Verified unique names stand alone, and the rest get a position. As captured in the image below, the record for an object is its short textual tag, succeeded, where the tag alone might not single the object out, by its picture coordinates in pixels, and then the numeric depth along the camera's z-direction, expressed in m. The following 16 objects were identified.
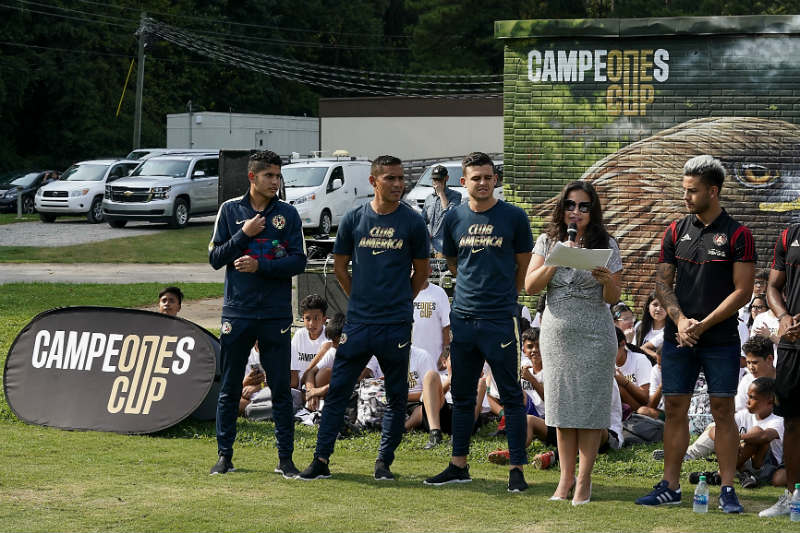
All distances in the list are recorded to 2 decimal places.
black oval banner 9.07
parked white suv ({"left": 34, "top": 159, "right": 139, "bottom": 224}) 31.06
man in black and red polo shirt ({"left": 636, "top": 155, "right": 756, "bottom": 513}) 6.49
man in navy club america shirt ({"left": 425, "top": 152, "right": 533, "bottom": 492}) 7.09
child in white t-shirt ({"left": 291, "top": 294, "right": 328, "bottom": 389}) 10.05
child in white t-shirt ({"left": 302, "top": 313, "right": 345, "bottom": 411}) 9.68
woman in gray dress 6.65
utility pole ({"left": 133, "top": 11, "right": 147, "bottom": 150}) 41.81
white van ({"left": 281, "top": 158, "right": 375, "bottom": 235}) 27.78
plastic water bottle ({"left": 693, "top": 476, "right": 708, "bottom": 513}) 6.44
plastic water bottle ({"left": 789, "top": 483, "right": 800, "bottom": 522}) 6.23
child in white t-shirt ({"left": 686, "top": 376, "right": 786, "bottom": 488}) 7.51
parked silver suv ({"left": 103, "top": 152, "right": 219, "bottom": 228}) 29.27
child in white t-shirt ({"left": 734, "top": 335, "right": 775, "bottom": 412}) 8.09
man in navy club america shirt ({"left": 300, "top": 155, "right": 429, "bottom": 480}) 7.25
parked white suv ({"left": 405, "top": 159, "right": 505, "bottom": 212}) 28.09
